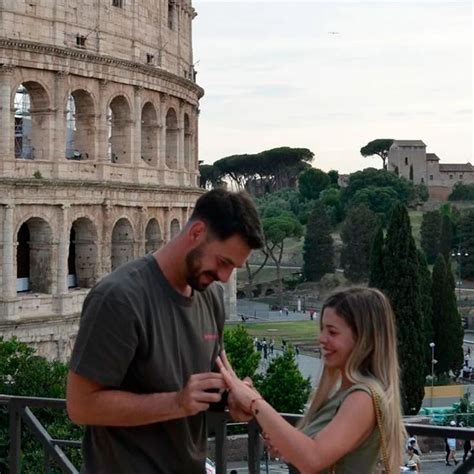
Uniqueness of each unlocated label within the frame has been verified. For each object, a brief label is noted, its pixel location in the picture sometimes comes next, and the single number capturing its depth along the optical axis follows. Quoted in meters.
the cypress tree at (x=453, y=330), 38.41
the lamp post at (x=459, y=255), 69.46
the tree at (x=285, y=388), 27.25
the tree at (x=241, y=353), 27.50
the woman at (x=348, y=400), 3.64
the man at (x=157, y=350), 3.65
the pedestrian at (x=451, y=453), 22.05
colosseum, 25.59
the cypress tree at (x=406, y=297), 31.50
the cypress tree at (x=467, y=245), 71.12
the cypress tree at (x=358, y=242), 71.69
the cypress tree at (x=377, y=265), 35.78
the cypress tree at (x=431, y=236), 75.31
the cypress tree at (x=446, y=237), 72.75
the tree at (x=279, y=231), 71.38
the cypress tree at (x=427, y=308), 36.88
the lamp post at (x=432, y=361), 36.17
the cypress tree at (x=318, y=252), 72.19
